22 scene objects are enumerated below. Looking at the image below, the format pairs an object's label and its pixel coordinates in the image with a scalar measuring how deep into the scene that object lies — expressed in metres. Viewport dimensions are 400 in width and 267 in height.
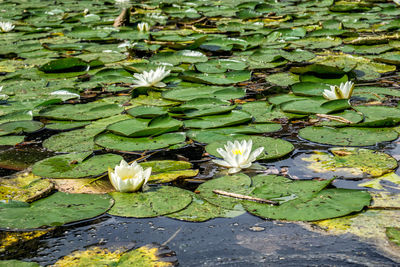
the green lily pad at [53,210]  4.24
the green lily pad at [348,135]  5.81
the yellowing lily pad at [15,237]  4.01
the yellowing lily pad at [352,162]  5.04
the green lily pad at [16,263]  3.62
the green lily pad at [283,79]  8.40
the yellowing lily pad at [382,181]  4.75
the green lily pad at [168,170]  5.15
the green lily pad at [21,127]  6.82
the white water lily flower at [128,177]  4.74
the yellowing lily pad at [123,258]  3.67
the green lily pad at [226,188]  4.52
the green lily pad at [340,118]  6.37
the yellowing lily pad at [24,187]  4.75
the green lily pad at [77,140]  6.11
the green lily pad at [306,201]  4.20
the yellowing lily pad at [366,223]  3.95
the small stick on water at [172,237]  3.99
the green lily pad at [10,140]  6.37
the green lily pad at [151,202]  4.42
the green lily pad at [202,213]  4.33
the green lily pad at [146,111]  6.94
